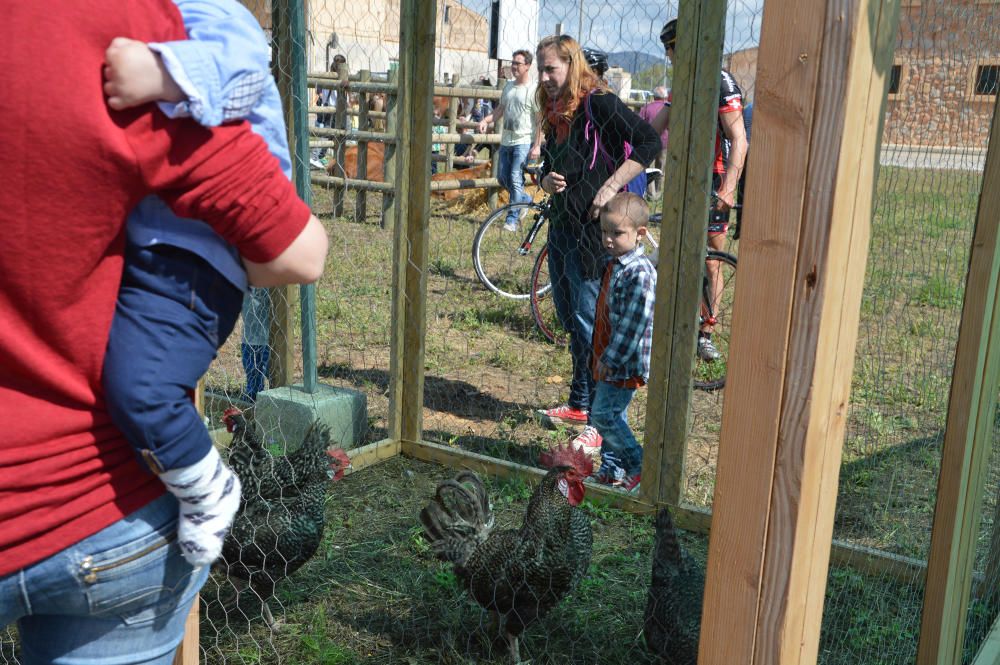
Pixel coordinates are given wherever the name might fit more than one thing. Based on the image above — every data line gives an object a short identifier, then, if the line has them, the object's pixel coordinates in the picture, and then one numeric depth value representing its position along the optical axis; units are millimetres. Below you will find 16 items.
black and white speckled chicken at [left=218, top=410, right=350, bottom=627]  2582
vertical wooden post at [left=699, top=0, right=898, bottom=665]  931
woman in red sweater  822
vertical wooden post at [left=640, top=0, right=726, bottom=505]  3045
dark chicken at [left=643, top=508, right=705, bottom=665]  2328
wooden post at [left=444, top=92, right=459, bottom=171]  11047
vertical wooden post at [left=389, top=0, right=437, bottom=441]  3709
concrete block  3816
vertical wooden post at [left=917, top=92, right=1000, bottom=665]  1775
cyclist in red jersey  4129
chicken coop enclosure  976
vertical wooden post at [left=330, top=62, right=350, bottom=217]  8312
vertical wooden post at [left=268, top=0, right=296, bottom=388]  3451
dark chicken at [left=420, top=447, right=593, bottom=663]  2498
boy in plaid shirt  3490
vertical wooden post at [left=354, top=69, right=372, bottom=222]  8961
